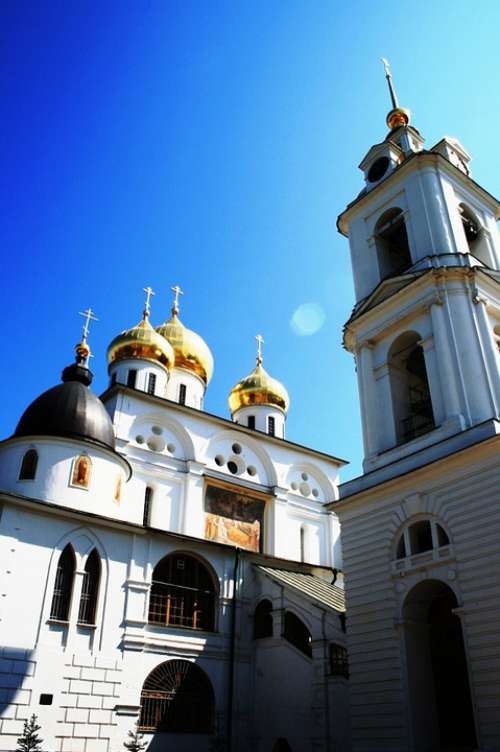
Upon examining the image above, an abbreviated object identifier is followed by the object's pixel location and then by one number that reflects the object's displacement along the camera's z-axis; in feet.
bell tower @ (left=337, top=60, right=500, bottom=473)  42.39
